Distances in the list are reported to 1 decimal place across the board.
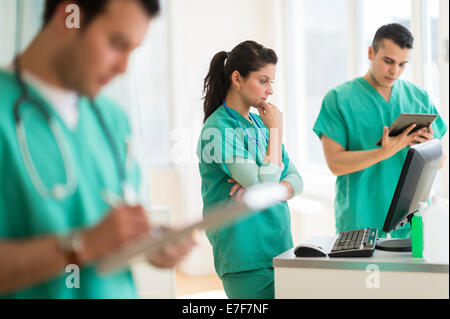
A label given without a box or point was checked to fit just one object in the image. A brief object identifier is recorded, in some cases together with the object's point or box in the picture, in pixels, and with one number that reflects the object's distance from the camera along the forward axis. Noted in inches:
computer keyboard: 157.0
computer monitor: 157.1
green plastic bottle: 156.4
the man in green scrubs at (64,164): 122.3
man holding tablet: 179.4
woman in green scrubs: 163.7
